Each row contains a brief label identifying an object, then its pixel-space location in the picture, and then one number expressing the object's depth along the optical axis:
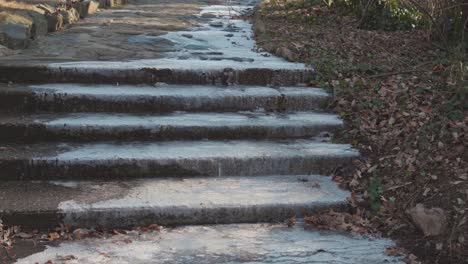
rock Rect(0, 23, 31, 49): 5.46
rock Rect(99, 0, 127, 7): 9.23
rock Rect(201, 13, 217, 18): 9.46
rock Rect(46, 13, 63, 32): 6.57
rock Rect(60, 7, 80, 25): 7.16
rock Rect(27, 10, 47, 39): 6.06
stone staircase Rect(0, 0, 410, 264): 3.32
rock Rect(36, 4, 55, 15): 6.63
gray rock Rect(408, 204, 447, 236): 3.31
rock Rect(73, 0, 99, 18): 7.89
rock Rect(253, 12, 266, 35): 7.65
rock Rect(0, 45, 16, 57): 5.26
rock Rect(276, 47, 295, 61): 5.80
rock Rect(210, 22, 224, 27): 8.41
